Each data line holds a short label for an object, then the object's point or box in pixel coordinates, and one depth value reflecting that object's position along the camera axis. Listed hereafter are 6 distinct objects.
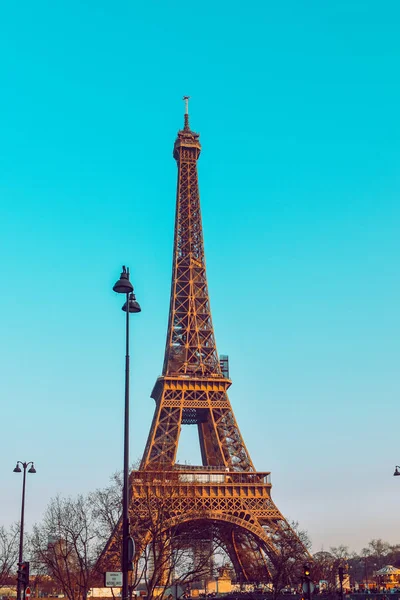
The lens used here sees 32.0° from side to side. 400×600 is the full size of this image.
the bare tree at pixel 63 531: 53.06
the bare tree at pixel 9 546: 64.60
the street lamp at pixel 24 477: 37.06
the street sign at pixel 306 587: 24.84
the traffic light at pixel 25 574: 31.27
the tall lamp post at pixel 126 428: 17.81
